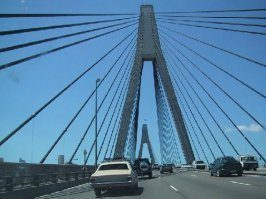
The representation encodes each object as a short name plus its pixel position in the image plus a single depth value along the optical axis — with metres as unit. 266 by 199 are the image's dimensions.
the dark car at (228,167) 20.71
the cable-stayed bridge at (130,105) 12.90
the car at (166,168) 35.27
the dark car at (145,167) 24.91
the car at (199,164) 37.27
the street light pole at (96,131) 27.12
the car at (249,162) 32.18
